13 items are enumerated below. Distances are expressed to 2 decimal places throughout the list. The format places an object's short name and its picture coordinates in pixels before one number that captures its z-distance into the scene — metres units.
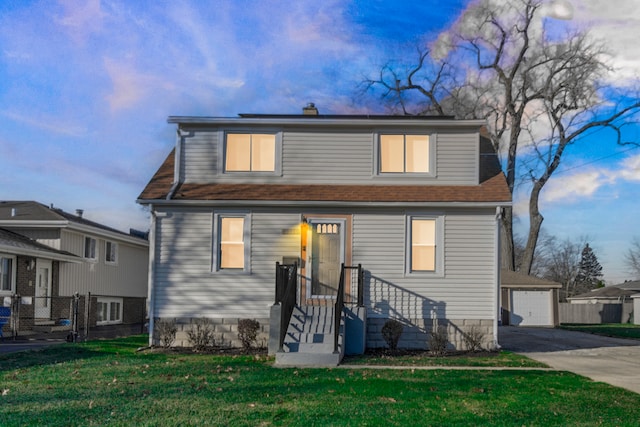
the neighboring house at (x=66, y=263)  22.05
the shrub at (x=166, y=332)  16.02
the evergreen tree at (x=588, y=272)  71.62
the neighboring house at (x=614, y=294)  43.97
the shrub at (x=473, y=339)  15.99
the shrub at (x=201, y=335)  15.88
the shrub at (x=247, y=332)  15.82
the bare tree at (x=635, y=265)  67.41
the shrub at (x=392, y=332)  15.66
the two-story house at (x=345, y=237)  16.31
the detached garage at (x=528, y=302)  32.34
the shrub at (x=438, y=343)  15.48
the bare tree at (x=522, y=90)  34.09
